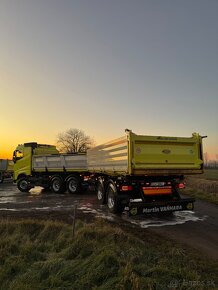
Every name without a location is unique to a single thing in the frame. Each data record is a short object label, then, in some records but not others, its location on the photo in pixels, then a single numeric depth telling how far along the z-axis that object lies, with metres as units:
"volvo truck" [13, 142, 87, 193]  12.73
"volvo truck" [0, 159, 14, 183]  22.56
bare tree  61.97
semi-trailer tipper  6.77
